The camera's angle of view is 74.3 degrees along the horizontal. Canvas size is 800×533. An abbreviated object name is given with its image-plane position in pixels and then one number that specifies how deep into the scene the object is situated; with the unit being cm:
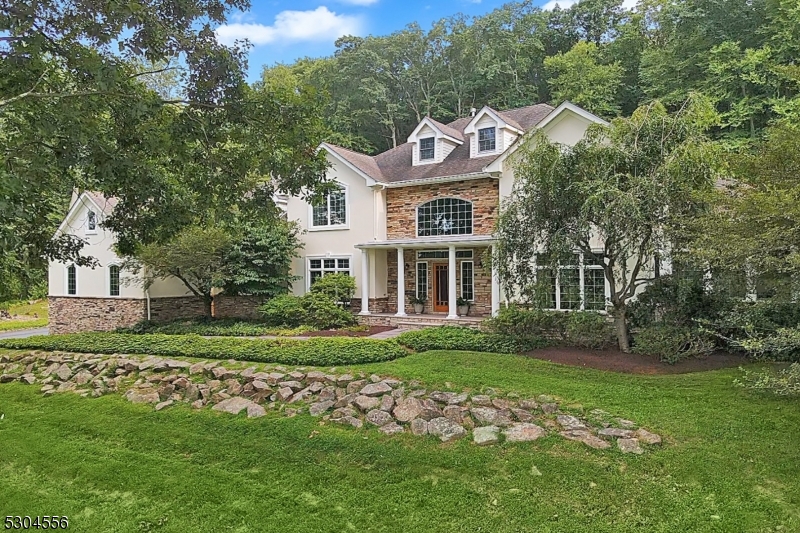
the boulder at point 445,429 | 626
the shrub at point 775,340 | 588
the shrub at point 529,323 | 1272
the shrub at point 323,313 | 1722
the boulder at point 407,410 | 688
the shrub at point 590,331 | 1201
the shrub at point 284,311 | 1750
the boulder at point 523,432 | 608
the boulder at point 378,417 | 683
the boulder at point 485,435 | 605
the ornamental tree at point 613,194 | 974
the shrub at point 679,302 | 1057
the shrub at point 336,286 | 1830
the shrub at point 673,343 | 1034
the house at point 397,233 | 1777
